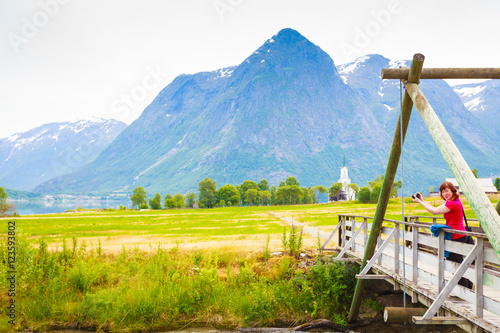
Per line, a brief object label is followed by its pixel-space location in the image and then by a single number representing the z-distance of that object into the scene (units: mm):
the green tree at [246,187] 183775
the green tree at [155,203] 165625
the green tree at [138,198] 170875
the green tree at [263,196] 178375
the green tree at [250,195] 171250
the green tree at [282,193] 157538
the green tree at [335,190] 196012
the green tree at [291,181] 197212
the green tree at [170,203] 153912
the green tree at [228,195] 155000
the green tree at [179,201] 158750
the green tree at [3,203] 114988
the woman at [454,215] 8281
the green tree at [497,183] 130188
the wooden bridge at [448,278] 6918
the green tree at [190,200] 183525
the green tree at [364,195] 105188
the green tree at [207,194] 154750
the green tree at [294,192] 158000
